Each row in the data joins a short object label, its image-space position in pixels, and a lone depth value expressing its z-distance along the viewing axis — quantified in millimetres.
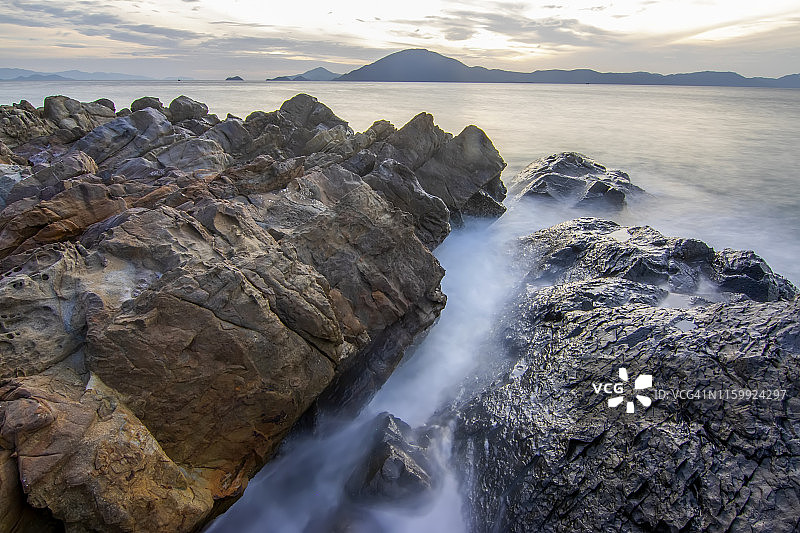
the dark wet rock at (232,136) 21000
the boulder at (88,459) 4504
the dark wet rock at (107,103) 26978
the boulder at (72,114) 22734
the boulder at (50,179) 11648
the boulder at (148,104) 26047
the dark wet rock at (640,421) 5395
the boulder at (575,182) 20698
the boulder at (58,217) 9000
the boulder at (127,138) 18528
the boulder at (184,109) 26359
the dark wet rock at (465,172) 17922
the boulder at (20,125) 20500
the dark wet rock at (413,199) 14094
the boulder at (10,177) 12877
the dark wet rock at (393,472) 7246
